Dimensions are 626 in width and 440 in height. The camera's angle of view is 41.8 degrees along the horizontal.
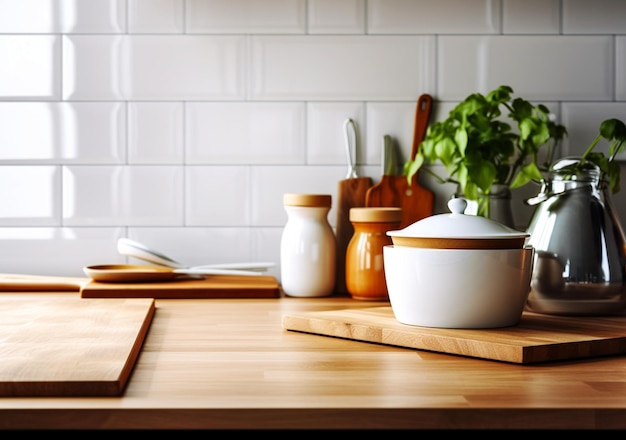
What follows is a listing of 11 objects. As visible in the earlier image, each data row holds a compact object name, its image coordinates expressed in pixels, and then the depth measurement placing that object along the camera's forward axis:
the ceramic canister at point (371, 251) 1.42
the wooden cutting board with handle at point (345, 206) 1.59
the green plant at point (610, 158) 1.24
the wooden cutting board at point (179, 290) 1.39
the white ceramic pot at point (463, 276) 0.96
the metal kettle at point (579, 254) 1.17
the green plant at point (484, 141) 1.40
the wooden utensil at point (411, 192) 1.58
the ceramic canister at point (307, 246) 1.47
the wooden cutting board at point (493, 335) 0.86
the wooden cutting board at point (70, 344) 0.69
